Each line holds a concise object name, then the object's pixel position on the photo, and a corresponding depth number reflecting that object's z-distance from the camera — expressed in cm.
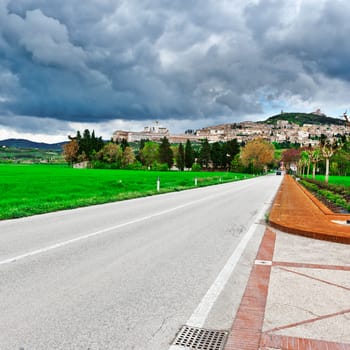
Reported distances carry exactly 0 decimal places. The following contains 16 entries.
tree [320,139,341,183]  3341
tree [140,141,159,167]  13900
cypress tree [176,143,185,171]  13321
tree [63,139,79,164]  13000
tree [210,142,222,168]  13862
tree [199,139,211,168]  14025
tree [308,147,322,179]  4791
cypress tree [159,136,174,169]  13588
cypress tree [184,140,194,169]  13525
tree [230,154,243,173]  12675
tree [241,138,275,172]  11481
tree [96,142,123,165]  12731
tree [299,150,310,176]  6552
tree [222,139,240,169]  13738
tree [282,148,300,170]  11280
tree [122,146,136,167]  12756
